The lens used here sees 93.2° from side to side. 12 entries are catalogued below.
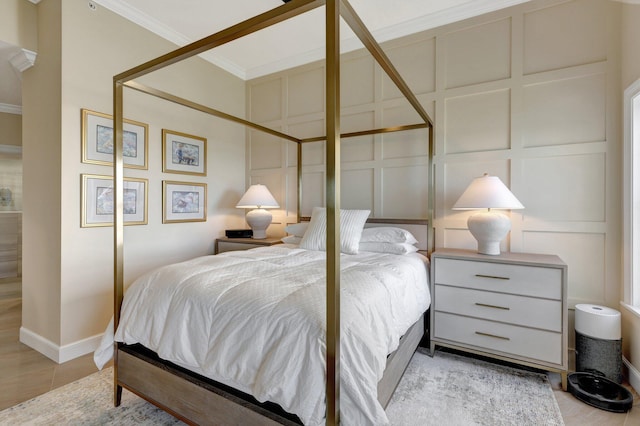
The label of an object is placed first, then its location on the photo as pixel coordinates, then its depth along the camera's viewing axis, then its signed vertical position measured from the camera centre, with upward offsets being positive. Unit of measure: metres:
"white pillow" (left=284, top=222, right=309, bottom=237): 3.03 -0.18
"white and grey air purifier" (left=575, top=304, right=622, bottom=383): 1.92 -0.85
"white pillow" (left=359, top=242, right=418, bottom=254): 2.40 -0.30
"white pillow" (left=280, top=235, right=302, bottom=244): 2.99 -0.29
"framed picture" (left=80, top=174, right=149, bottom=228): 2.44 +0.08
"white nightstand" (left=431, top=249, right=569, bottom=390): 1.94 -0.65
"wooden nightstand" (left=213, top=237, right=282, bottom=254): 3.24 -0.35
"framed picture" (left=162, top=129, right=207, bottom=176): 3.10 +0.62
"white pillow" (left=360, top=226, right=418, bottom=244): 2.50 -0.20
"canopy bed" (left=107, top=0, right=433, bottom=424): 1.02 -0.42
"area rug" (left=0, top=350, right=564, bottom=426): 1.64 -1.12
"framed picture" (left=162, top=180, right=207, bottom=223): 3.11 +0.10
